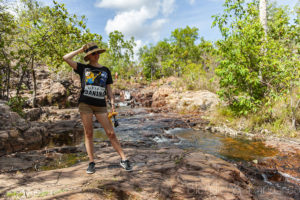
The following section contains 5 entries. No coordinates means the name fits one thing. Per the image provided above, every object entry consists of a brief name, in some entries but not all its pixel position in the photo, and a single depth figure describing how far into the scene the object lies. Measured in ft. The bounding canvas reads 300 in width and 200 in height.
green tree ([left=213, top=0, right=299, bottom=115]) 23.82
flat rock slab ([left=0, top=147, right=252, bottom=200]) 8.99
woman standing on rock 10.66
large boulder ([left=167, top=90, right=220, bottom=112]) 47.52
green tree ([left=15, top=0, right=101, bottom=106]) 25.08
